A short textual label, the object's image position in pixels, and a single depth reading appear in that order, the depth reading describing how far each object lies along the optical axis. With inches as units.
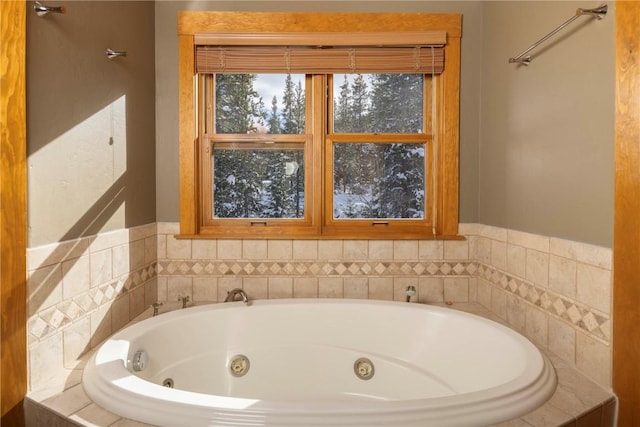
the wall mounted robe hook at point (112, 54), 67.9
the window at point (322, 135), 84.8
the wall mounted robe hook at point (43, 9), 51.1
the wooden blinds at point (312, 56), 84.4
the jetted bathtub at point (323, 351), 61.0
